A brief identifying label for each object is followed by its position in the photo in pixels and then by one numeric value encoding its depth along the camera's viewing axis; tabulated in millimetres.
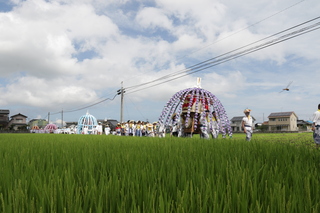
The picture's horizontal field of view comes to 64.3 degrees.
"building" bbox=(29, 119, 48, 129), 83200
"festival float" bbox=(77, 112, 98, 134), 30703
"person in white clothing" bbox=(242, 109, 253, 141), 8803
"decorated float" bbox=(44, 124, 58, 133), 46031
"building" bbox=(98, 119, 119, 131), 73700
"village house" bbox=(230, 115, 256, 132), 80125
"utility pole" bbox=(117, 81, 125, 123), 30272
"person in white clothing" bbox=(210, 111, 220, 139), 9125
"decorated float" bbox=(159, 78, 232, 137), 8602
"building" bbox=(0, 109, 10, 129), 64938
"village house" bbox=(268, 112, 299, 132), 73406
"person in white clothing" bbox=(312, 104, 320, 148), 8230
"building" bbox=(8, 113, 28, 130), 69606
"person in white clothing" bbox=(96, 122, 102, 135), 29219
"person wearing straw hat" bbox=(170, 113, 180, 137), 9253
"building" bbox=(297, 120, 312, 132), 84925
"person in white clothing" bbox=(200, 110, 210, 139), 8391
